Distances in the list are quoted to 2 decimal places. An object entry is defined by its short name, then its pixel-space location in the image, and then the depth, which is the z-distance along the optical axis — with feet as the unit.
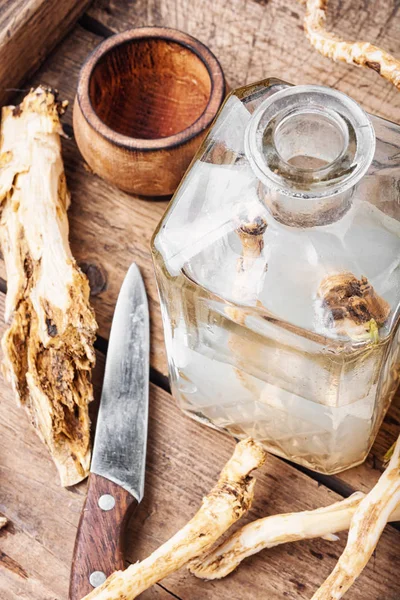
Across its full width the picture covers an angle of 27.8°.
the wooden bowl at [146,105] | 2.43
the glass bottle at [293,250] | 1.77
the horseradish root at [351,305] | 1.84
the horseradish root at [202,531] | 2.04
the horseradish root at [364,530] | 2.01
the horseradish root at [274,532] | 2.17
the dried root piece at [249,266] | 1.86
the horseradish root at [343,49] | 2.11
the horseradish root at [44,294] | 2.34
